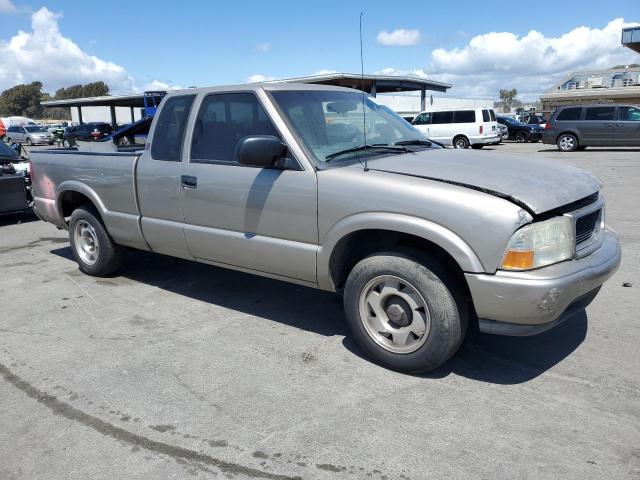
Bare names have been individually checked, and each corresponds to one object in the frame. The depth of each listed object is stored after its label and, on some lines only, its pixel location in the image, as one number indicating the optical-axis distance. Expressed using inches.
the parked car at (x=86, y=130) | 1381.9
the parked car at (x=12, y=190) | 343.6
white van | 924.6
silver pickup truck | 122.4
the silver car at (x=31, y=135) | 1627.7
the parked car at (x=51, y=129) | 1672.4
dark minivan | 780.6
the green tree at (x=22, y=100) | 4200.3
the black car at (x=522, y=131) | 1182.3
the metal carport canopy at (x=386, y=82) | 1089.4
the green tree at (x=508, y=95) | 5114.2
